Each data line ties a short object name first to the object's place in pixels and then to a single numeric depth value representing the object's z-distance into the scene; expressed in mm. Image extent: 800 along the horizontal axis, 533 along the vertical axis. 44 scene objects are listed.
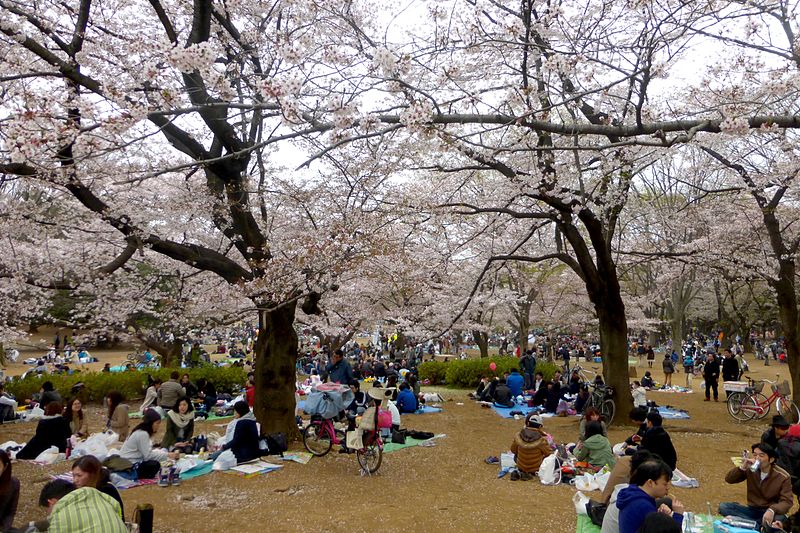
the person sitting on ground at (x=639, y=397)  12209
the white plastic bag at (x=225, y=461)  7996
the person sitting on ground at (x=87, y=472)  3955
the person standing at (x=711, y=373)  14727
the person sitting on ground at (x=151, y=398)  11008
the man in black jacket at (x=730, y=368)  13695
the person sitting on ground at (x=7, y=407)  11852
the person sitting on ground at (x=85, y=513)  3445
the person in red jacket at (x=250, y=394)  11336
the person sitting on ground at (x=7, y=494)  4332
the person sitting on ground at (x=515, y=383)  14906
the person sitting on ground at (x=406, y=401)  13289
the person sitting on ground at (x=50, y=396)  10061
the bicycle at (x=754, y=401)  11672
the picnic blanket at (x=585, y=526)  5363
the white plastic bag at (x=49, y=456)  8383
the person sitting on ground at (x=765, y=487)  4879
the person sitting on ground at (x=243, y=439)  8195
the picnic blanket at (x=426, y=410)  13612
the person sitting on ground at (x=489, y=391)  15015
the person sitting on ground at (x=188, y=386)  12528
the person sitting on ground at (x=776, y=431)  5758
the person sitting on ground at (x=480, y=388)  15777
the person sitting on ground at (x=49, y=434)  8508
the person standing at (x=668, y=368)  18578
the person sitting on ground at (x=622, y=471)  4454
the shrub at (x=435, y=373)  20109
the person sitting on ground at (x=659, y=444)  6152
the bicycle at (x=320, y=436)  8961
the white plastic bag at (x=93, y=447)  7934
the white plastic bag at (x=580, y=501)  5746
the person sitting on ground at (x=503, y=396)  14102
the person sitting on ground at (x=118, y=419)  9367
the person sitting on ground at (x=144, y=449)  7395
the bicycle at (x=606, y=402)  10961
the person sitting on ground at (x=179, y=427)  8992
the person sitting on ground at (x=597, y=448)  7641
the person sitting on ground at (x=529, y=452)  7559
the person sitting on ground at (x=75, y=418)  9250
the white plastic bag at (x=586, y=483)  6949
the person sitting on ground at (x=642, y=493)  3430
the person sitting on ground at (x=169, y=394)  10062
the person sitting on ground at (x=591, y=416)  7965
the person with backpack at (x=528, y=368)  17062
